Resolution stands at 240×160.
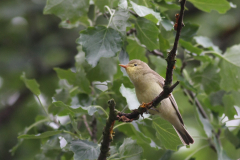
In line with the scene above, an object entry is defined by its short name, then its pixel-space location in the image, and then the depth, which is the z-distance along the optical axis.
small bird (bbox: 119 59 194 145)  6.89
